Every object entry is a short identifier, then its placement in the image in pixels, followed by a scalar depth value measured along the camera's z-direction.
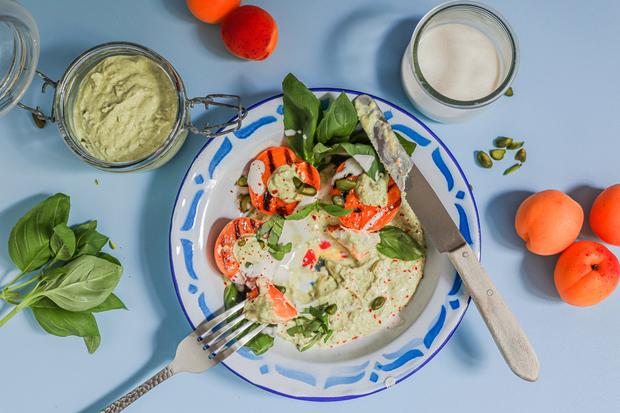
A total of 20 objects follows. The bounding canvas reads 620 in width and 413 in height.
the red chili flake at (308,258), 0.63
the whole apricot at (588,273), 0.61
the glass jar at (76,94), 0.57
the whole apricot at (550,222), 0.61
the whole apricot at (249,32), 0.60
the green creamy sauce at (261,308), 0.60
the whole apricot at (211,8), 0.61
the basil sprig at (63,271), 0.59
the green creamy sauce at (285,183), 0.60
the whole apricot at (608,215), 0.62
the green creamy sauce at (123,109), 0.58
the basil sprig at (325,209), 0.60
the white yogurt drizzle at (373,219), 0.60
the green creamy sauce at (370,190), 0.59
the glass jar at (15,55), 0.55
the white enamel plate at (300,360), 0.60
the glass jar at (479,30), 0.59
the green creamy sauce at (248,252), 0.61
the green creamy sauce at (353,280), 0.62
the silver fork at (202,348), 0.60
